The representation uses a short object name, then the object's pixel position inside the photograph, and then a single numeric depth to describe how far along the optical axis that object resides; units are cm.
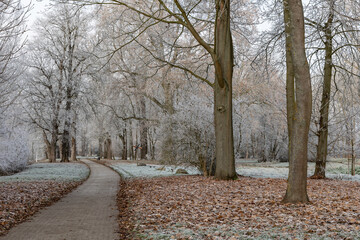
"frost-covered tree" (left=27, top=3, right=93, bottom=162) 2917
